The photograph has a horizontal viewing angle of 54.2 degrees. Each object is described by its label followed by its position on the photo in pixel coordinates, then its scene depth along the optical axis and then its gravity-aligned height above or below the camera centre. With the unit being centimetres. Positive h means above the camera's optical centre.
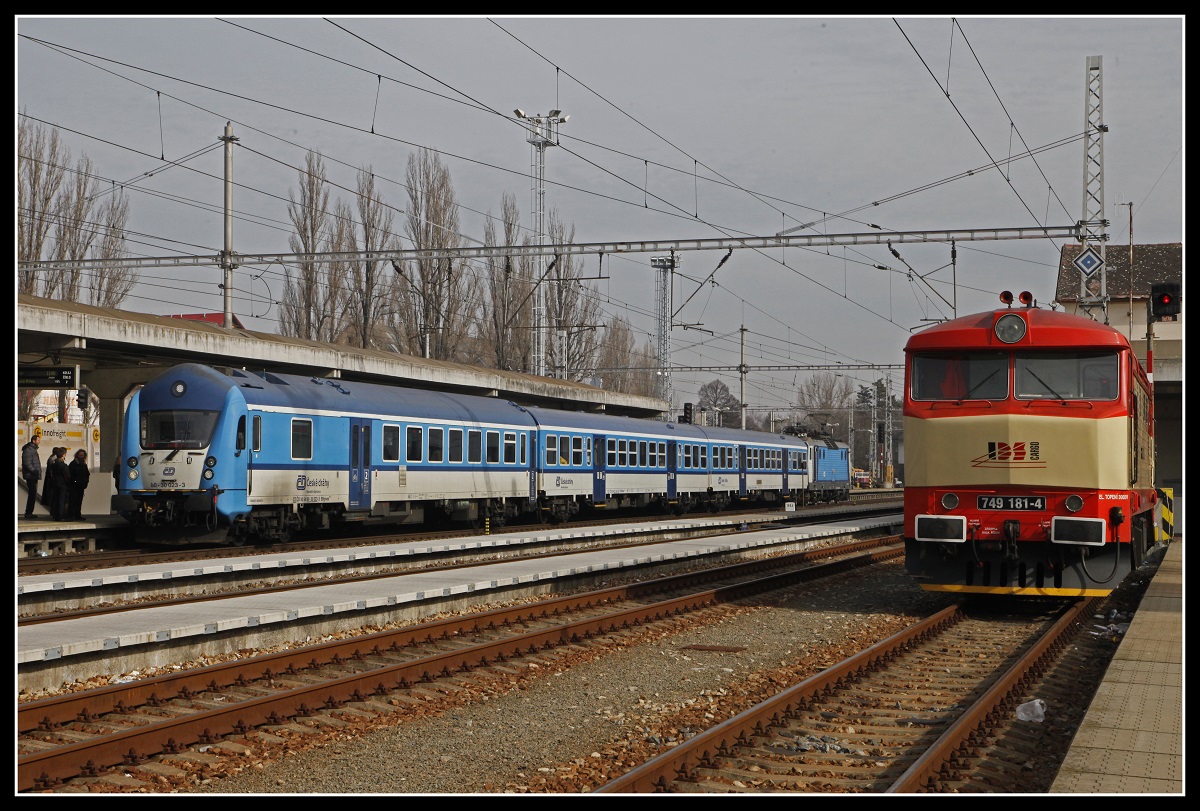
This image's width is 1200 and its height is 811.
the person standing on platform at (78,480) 2236 -28
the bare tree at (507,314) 4938 +653
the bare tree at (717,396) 13692 +911
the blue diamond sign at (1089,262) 2523 +451
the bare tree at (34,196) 3956 +929
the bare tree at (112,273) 4331 +727
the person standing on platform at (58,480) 2178 -28
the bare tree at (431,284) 4650 +730
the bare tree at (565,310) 5184 +733
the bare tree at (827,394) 12900 +868
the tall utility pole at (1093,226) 2505 +519
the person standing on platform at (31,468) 2317 -5
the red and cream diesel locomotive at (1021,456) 1279 +17
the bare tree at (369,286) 4547 +713
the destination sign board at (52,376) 2219 +171
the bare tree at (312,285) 4453 +710
